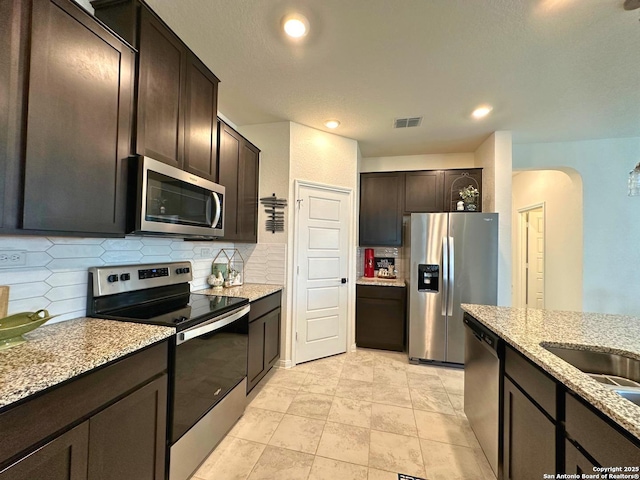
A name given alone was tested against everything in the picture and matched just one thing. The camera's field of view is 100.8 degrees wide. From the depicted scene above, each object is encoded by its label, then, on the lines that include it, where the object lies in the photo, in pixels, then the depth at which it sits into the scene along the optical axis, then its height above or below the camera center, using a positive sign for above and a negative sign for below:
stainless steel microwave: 1.40 +0.25
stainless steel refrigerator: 3.04 -0.32
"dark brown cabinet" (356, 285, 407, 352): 3.49 -0.94
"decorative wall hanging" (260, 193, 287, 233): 3.02 +0.37
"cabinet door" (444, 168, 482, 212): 3.63 +0.91
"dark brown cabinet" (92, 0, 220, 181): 1.45 +0.97
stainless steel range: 1.41 -0.63
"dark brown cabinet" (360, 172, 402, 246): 3.84 +0.55
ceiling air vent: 2.96 +1.43
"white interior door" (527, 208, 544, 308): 4.55 -0.16
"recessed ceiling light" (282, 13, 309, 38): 1.65 +1.41
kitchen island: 0.80 -0.55
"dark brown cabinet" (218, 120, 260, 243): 2.36 +0.60
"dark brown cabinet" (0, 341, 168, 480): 0.77 -0.66
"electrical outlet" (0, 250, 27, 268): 1.21 -0.09
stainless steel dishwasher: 1.55 -0.89
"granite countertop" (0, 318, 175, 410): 0.80 -0.43
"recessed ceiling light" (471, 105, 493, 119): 2.67 +1.43
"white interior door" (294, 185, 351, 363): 3.07 -0.32
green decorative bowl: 1.02 -0.36
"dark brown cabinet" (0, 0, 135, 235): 0.98 +0.51
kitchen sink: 1.21 -0.54
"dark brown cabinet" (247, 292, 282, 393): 2.27 -0.89
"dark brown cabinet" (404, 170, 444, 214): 3.73 +0.80
